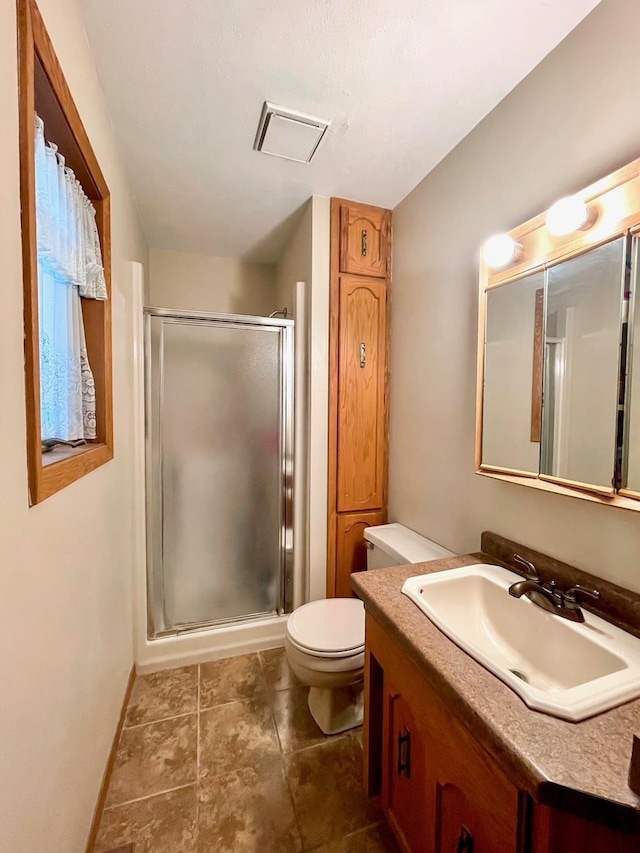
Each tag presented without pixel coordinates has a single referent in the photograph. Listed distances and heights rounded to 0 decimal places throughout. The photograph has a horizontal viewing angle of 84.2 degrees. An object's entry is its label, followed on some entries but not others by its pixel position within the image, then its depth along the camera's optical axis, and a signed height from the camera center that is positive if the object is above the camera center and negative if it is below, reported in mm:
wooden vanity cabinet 563 -771
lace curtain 872 +368
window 697 +372
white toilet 1386 -942
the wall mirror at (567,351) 912 +192
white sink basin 667 -566
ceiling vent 1381 +1153
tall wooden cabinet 1977 +176
